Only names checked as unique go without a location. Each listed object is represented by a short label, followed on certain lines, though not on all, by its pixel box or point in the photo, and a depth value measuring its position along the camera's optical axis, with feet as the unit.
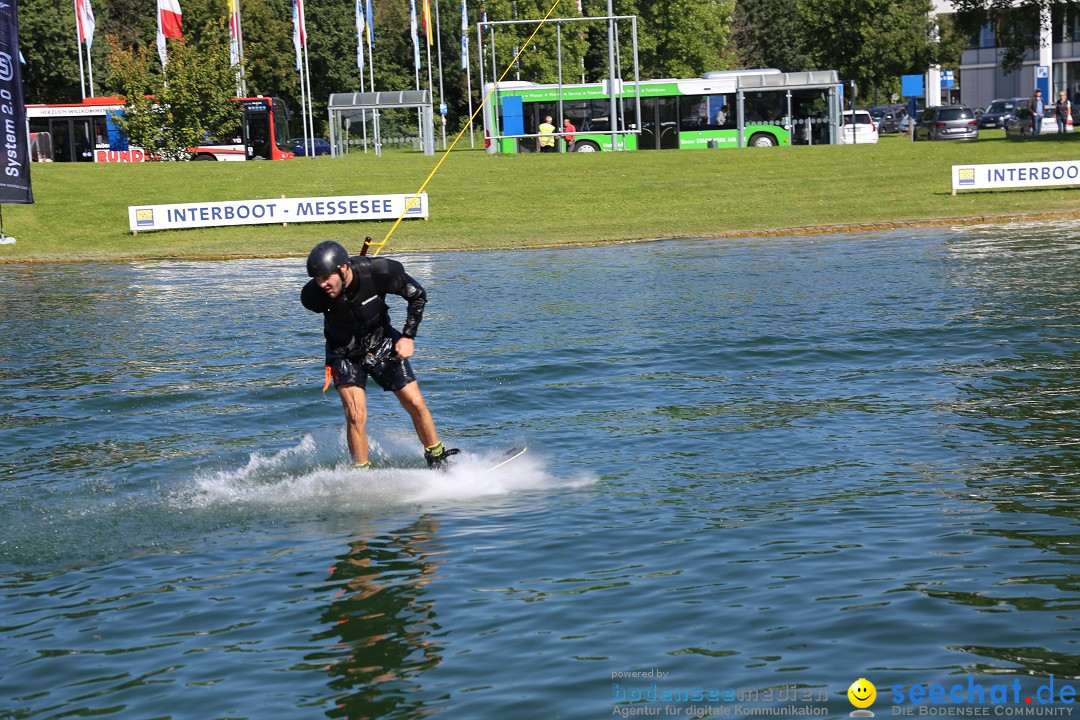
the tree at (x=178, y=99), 161.68
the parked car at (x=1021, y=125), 194.23
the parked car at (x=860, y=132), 196.17
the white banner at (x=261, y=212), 117.80
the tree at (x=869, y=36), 220.02
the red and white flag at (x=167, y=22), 160.57
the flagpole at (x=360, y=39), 204.03
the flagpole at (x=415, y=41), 219.82
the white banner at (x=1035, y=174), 119.85
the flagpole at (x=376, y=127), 174.59
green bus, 177.88
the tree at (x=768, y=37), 309.83
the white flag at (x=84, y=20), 171.73
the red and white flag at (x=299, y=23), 184.96
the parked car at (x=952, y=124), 188.34
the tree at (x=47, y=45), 242.58
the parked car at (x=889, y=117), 254.68
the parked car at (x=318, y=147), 246.88
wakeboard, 34.68
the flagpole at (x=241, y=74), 170.91
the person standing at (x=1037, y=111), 176.23
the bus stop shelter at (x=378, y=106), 170.60
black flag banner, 93.86
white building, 301.84
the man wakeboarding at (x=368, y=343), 32.96
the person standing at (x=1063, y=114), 171.32
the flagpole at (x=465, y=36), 221.05
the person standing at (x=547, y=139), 176.86
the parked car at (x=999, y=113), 241.14
